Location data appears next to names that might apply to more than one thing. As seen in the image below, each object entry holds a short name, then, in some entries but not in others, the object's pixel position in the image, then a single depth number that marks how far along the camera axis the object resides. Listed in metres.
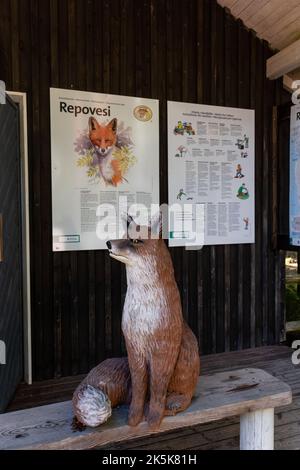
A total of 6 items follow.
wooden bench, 1.28
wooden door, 2.29
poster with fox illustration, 2.89
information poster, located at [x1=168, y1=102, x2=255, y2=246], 3.27
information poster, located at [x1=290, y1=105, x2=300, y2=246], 3.38
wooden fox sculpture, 1.27
